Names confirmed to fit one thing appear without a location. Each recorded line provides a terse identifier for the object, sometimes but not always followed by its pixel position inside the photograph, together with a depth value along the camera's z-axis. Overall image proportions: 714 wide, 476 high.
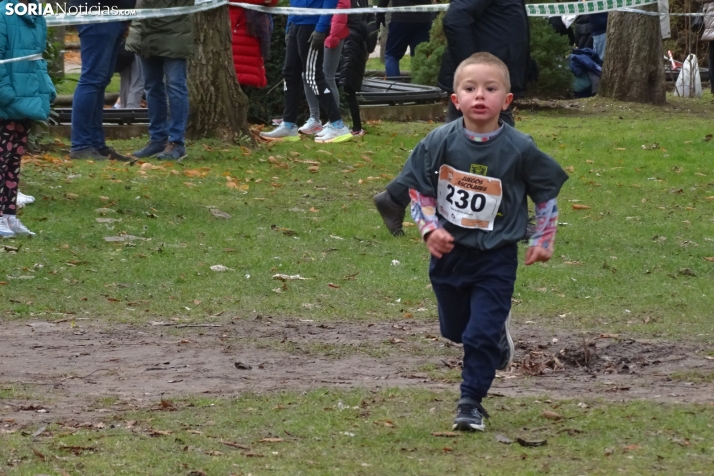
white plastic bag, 39.37
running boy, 9.09
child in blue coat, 15.84
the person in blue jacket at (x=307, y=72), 25.39
